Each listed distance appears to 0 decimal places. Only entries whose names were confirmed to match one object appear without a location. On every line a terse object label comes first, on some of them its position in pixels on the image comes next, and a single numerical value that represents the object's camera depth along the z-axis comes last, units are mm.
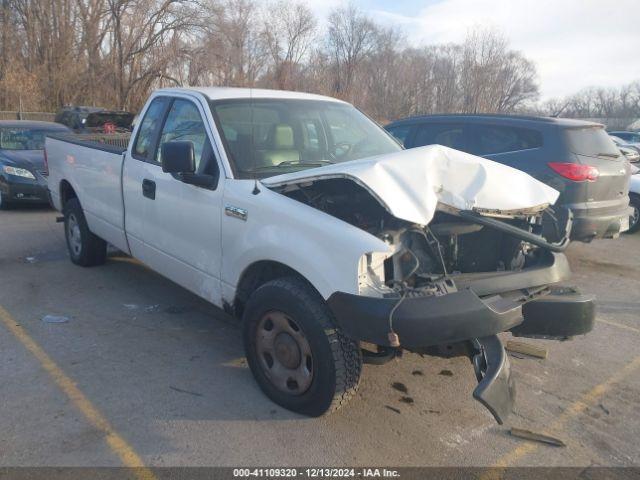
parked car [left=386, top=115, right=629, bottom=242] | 6703
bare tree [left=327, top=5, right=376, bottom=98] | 43094
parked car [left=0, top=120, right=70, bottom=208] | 9797
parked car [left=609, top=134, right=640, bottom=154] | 22388
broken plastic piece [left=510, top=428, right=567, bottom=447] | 3316
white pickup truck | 2996
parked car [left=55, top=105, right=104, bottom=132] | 18367
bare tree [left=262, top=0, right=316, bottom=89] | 35250
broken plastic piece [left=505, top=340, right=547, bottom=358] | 4379
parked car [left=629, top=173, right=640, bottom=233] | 9945
